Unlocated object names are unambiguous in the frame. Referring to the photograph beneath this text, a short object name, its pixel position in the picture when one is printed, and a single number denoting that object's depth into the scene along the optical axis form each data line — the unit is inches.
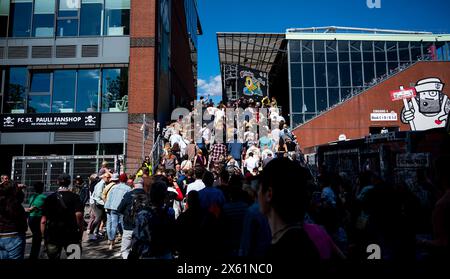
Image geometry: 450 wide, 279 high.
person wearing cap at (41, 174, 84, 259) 201.5
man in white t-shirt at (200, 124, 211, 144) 618.5
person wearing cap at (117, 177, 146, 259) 240.1
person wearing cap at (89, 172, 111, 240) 363.9
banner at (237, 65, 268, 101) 1024.2
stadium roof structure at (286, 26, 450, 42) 1084.5
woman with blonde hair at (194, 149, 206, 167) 519.2
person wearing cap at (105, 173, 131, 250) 323.9
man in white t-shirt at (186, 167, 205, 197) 251.4
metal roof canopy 1094.4
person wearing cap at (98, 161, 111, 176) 425.7
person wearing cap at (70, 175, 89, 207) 390.2
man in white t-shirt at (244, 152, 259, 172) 515.2
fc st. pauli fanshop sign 716.7
